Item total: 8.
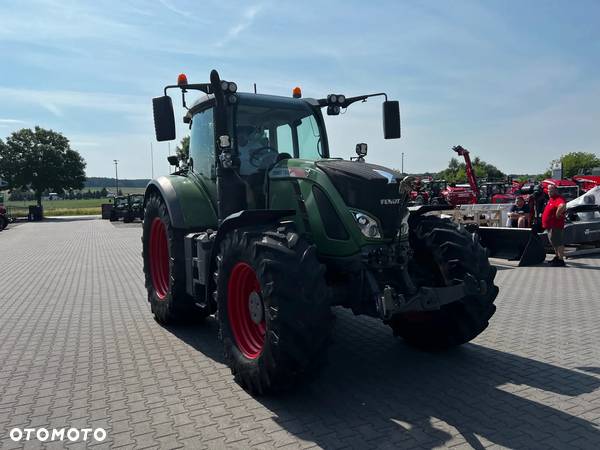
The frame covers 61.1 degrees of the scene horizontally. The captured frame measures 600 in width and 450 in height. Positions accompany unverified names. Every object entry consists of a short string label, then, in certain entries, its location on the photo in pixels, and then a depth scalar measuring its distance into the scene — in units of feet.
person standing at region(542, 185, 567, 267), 34.37
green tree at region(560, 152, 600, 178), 254.27
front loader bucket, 34.01
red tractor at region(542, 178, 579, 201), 67.88
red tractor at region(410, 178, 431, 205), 77.53
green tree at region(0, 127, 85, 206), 157.58
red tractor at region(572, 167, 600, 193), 73.72
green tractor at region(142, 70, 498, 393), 12.19
